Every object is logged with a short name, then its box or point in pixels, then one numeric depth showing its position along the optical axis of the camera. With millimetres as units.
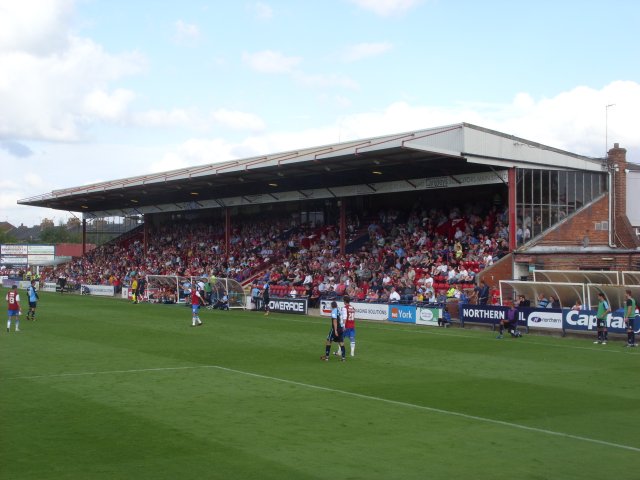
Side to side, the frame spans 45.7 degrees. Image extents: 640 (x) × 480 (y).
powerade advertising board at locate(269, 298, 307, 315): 41688
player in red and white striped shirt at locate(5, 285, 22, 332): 29578
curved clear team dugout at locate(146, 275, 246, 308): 46312
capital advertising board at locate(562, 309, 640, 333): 28078
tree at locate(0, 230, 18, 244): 154250
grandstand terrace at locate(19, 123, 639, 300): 39156
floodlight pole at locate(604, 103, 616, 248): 43469
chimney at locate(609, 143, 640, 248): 43438
